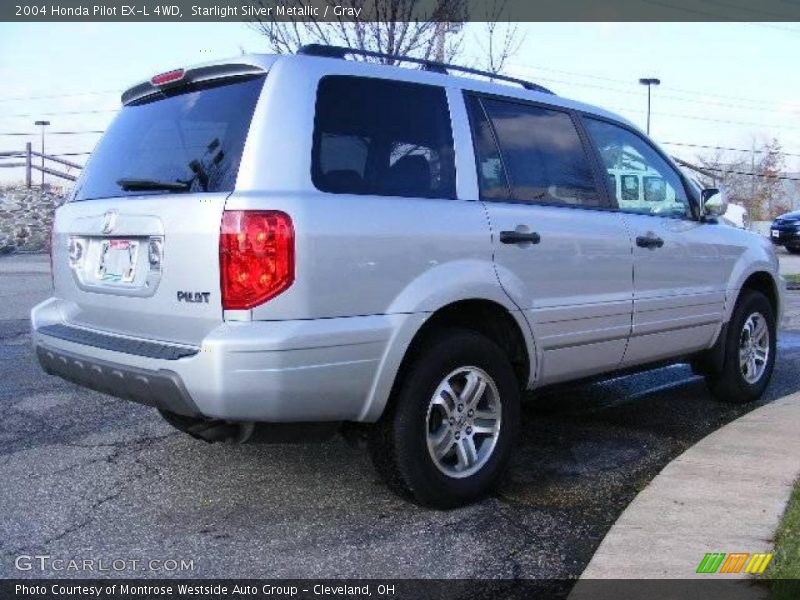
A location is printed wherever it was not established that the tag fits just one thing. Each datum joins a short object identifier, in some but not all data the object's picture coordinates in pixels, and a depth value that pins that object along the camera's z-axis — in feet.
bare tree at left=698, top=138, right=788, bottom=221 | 201.05
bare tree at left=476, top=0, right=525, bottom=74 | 44.27
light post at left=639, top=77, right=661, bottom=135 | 131.13
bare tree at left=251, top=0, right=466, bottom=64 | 40.01
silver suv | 10.42
